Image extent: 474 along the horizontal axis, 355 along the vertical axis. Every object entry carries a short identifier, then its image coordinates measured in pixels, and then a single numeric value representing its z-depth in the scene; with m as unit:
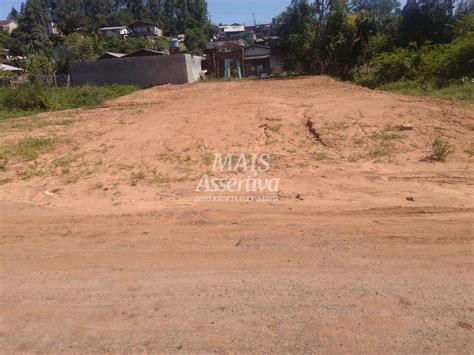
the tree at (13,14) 78.06
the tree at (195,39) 56.95
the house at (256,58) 38.33
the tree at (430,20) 20.83
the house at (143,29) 72.62
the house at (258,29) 99.62
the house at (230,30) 97.49
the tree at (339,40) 22.92
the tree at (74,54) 31.06
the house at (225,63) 31.46
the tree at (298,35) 26.08
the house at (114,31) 71.72
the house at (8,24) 71.56
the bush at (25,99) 16.56
